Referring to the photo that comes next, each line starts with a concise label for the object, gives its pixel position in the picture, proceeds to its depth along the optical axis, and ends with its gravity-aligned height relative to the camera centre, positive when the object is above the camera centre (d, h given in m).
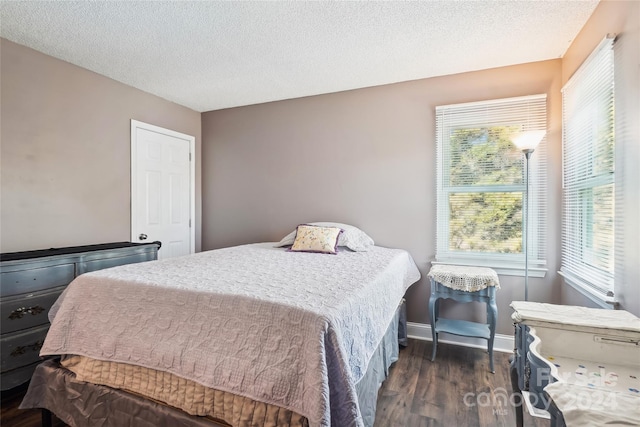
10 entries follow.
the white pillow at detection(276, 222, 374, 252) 2.77 -0.25
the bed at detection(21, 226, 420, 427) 1.08 -0.56
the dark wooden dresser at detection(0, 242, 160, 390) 1.90 -0.57
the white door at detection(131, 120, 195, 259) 3.20 +0.27
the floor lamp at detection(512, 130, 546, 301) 2.23 +0.51
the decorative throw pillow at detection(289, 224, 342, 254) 2.70 -0.26
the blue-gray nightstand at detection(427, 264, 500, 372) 2.28 -0.63
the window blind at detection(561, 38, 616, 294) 1.72 +0.26
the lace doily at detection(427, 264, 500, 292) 2.27 -0.51
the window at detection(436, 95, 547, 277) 2.57 +0.25
